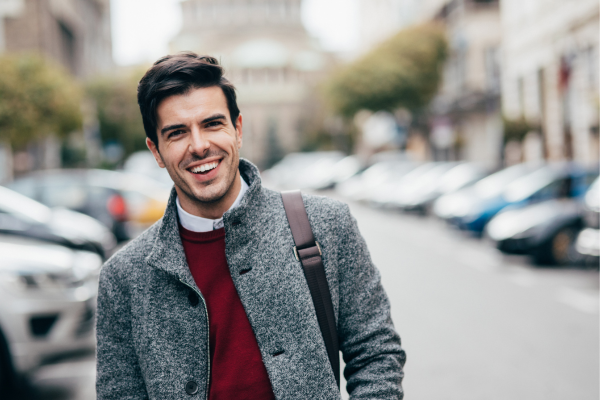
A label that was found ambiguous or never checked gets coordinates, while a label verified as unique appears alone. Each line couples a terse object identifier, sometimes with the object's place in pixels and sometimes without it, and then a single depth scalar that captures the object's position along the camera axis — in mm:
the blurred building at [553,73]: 23750
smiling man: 1941
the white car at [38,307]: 4918
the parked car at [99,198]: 12328
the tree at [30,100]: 20891
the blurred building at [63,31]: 32656
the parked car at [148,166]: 23197
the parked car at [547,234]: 11203
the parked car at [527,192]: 13070
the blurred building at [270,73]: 81062
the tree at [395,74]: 40688
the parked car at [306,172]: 36312
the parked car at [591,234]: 9406
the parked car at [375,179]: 25828
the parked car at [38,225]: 8508
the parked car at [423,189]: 21203
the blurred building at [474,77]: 40288
